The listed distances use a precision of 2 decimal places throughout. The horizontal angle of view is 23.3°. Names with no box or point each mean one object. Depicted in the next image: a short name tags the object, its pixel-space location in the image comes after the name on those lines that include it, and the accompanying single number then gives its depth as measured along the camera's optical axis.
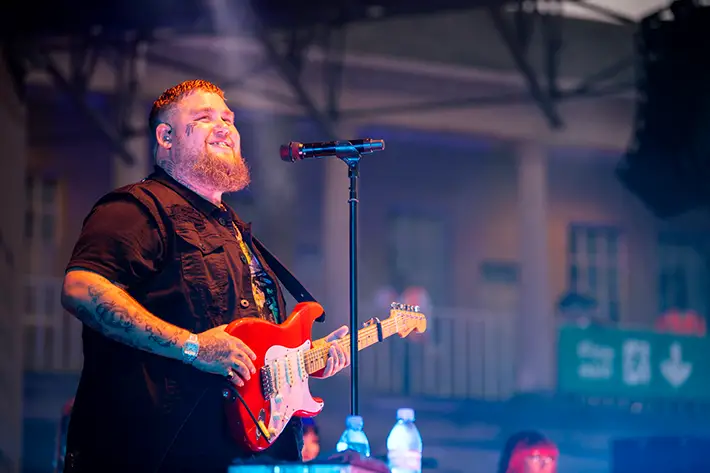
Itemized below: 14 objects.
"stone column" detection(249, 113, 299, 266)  26.33
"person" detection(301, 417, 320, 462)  10.66
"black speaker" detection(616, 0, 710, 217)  17.71
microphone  7.51
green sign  20.83
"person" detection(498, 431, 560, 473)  10.13
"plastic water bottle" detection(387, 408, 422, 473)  8.67
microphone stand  7.31
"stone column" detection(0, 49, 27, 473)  17.77
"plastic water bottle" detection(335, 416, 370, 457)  7.49
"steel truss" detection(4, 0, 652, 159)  18.15
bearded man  6.17
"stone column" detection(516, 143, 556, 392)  27.45
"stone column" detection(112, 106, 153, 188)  23.69
